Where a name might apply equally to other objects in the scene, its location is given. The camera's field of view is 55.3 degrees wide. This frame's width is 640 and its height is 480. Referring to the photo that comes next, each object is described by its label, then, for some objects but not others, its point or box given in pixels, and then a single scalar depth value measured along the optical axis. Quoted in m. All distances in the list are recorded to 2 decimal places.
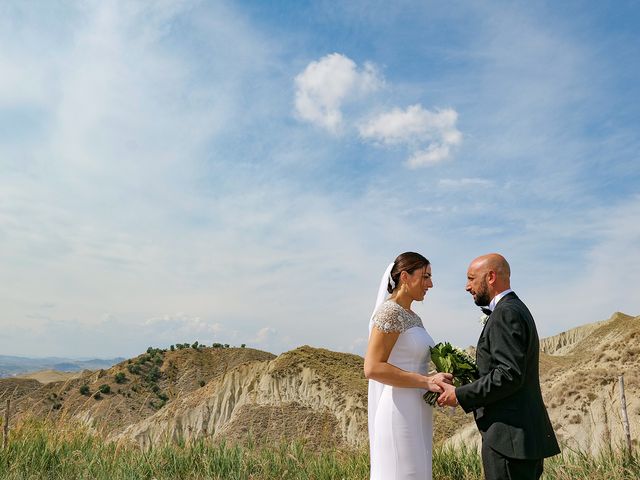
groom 4.00
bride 4.44
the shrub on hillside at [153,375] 52.49
